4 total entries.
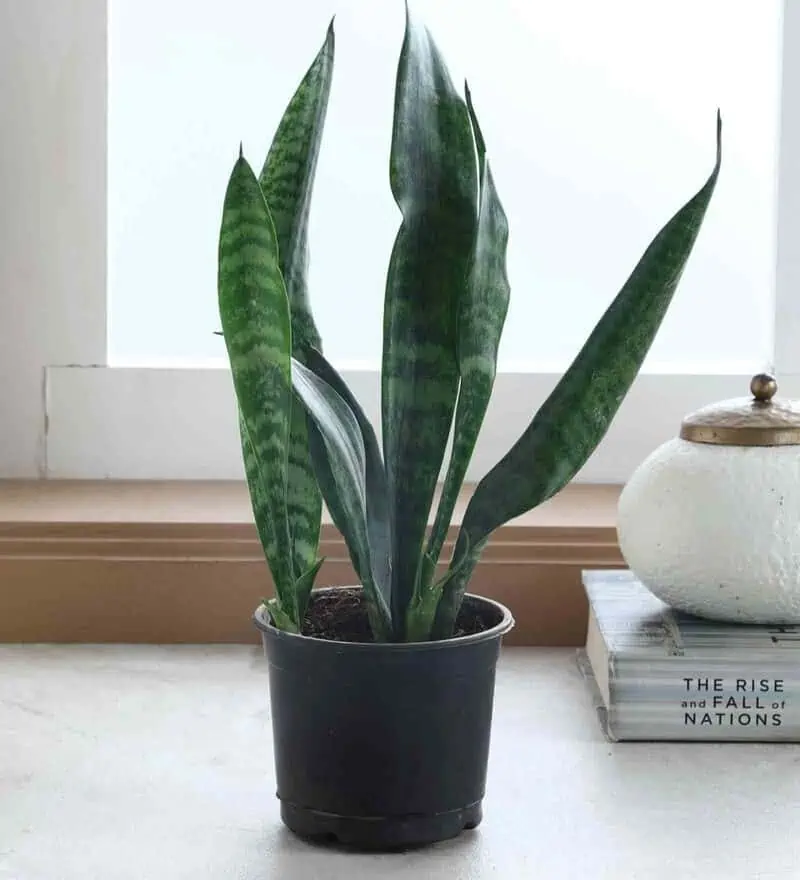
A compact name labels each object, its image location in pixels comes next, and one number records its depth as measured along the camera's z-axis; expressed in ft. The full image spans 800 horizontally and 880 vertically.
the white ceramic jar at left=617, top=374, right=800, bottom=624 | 4.67
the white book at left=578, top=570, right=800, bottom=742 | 4.65
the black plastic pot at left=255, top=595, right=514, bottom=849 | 4.11
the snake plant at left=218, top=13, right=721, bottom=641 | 3.98
